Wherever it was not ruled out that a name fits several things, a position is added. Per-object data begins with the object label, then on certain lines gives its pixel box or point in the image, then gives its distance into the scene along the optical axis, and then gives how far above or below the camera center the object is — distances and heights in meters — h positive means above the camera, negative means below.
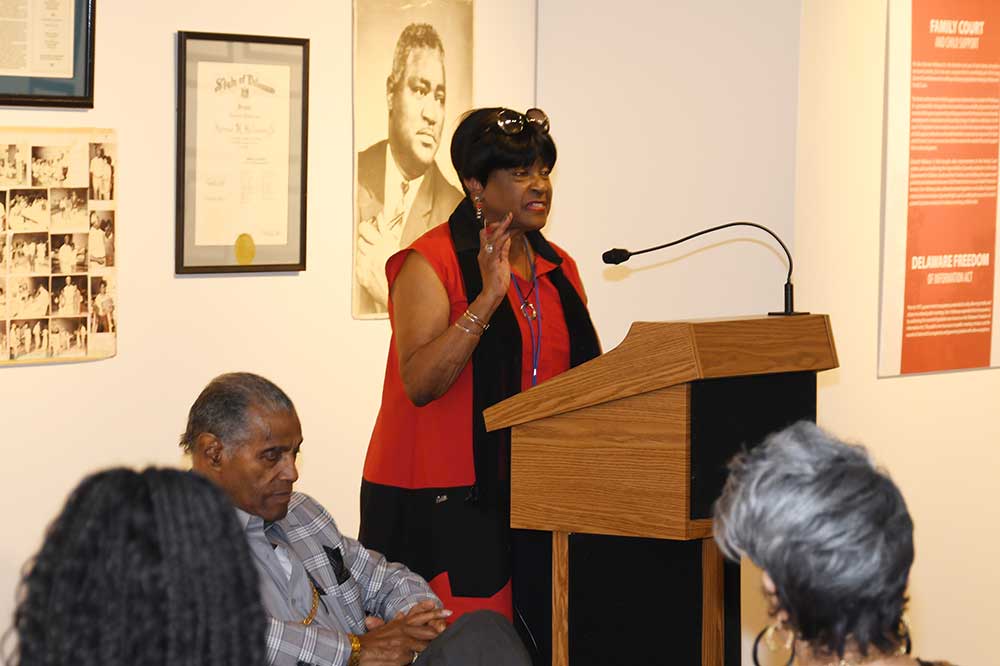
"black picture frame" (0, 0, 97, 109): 6.96 +0.43
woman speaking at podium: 6.19 -0.28
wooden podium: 5.41 -0.44
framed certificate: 7.54 +0.28
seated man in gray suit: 5.51 -0.67
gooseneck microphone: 6.03 -0.01
